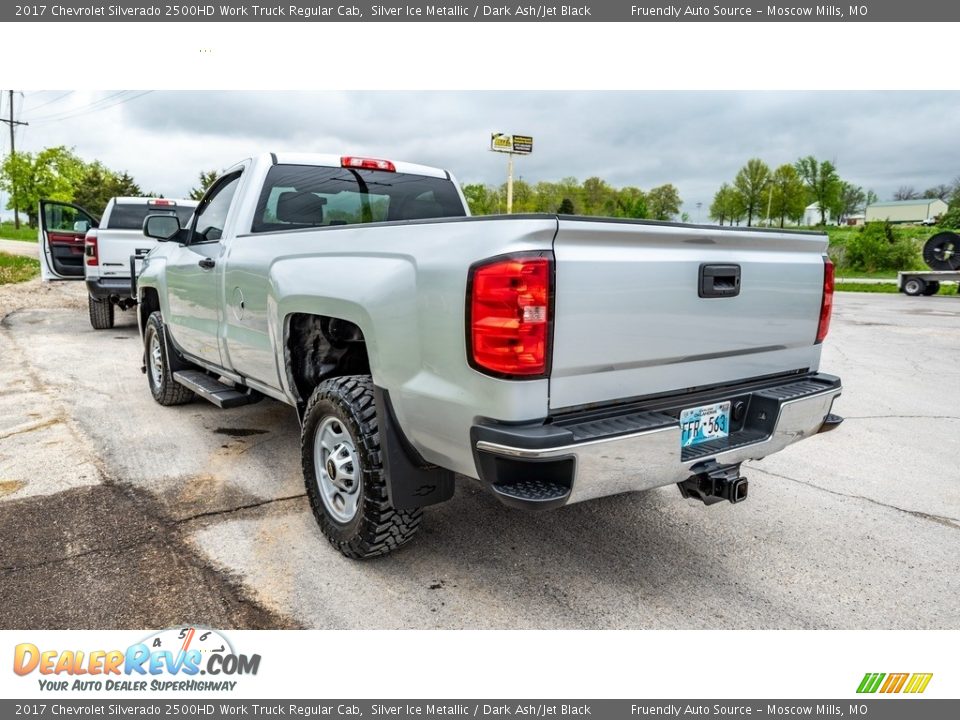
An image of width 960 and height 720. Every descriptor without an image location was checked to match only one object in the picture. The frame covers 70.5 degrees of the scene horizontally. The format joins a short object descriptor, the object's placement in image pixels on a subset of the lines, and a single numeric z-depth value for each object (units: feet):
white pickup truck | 32.53
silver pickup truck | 7.73
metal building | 391.86
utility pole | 137.56
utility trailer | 62.64
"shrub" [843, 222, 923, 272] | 95.55
